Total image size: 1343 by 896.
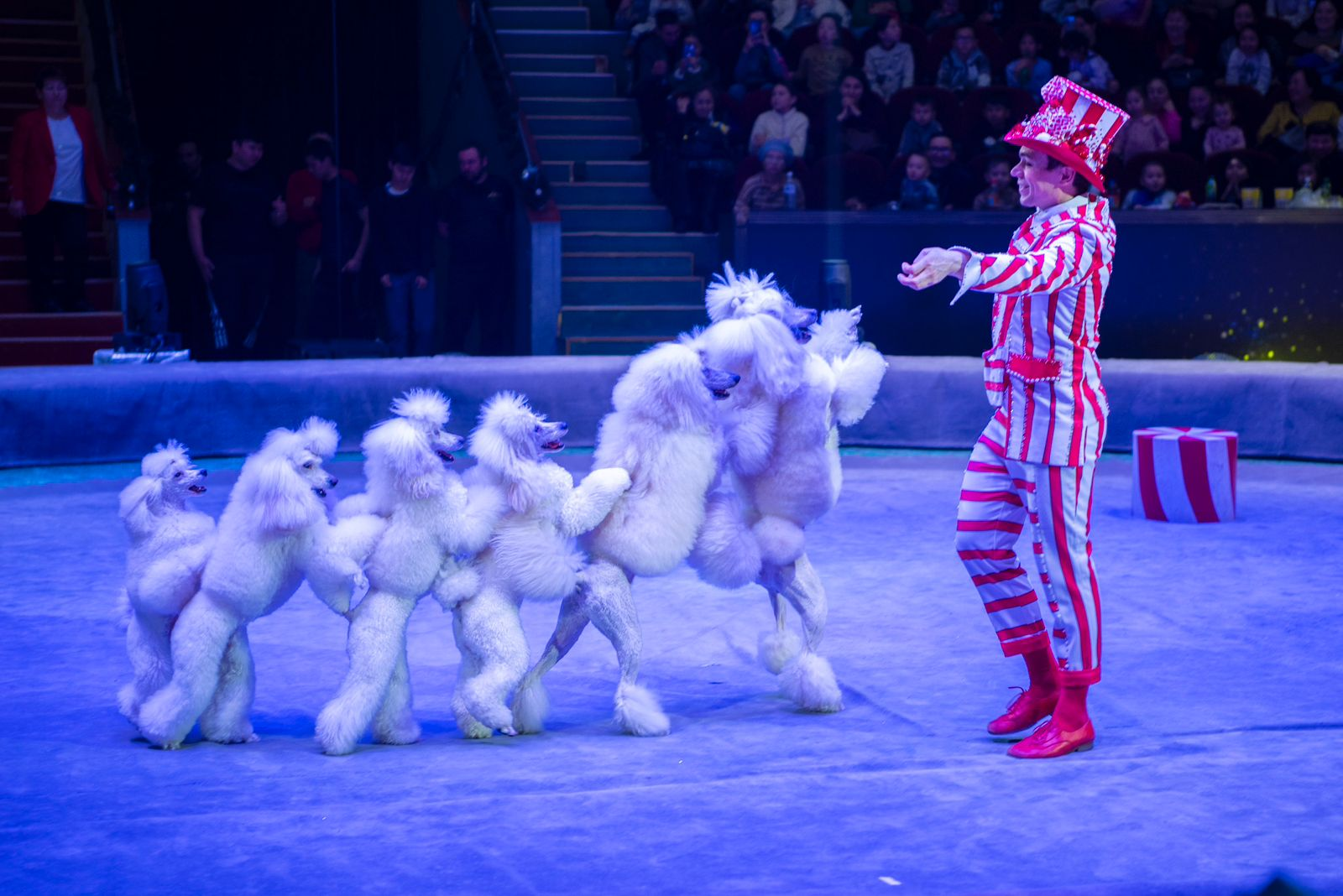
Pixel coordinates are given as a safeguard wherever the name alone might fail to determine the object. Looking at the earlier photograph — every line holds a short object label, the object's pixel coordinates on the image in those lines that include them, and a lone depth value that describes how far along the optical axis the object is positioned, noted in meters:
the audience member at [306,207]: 13.38
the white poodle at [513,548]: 4.66
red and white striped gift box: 8.30
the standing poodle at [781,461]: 4.96
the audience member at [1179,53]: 14.71
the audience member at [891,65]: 14.51
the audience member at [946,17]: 15.15
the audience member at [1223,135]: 13.84
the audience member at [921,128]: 13.76
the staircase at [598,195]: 14.20
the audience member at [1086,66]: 14.32
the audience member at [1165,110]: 14.03
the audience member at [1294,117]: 14.05
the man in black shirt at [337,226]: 13.23
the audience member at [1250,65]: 14.68
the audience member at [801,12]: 15.12
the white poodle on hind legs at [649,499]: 4.80
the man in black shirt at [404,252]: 12.93
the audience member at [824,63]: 14.44
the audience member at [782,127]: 14.02
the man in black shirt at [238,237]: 12.63
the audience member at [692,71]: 14.39
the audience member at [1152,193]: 13.09
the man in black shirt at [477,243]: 13.34
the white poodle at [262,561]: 4.49
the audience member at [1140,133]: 13.74
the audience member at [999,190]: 13.33
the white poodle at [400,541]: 4.55
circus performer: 4.46
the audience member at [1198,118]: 14.04
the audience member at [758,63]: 14.62
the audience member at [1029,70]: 14.46
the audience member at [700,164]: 13.91
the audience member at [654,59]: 14.87
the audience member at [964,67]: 14.48
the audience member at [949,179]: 13.45
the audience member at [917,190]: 13.16
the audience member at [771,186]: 13.20
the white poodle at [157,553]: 4.64
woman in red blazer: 12.64
